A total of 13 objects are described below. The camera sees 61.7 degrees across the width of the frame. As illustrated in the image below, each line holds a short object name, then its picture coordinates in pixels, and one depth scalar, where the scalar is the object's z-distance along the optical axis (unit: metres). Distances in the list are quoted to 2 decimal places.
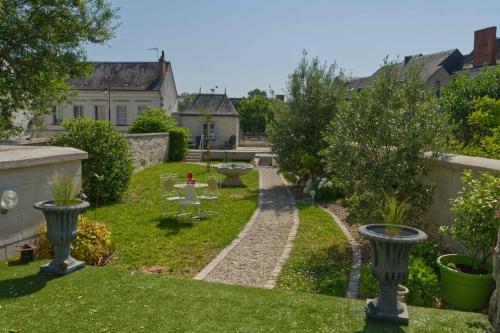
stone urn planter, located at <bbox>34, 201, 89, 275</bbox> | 5.27
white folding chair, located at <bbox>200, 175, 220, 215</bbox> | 10.65
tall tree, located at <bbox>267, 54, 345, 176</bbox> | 14.75
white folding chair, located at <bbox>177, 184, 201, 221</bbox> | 9.73
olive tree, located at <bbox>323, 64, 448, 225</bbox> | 7.01
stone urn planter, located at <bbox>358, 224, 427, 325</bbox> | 3.97
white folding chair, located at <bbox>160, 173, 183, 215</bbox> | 10.74
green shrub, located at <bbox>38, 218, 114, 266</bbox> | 6.32
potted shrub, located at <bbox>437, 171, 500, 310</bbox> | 4.90
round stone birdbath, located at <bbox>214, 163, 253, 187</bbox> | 15.47
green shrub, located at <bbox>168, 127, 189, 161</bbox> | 24.08
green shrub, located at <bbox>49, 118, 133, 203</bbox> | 10.80
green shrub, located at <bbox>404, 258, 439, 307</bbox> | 5.18
